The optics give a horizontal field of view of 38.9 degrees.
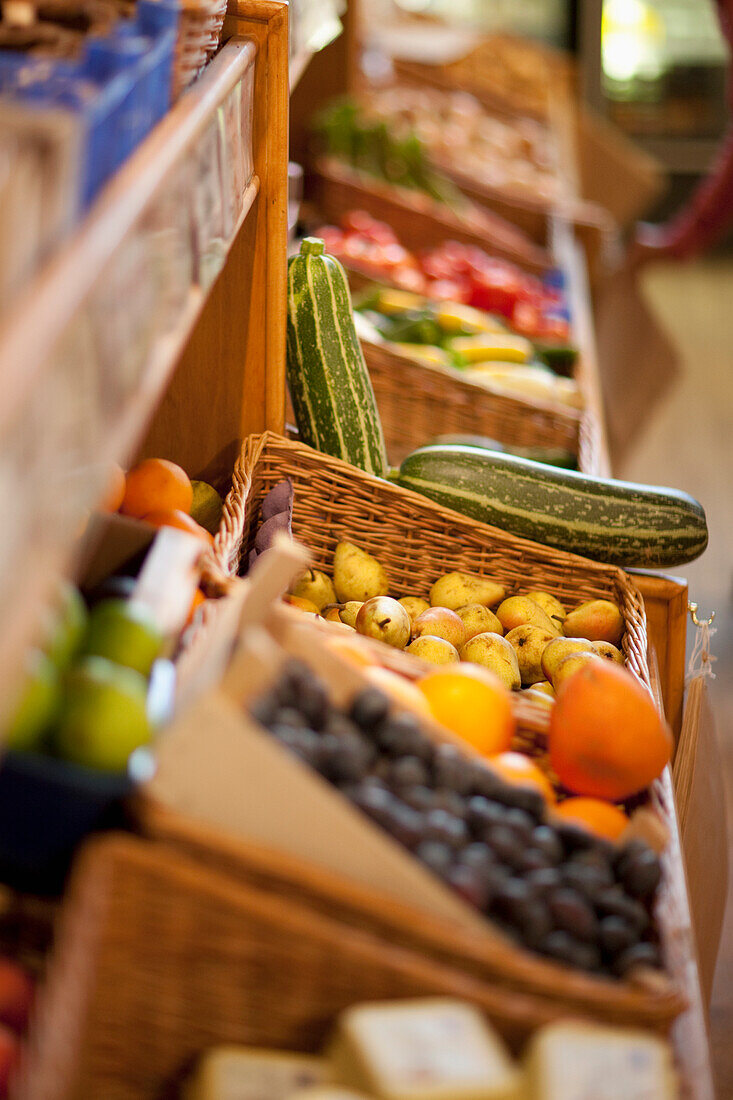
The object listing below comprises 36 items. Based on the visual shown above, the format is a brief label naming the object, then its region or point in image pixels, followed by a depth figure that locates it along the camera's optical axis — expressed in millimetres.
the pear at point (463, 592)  1650
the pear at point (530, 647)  1558
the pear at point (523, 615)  1604
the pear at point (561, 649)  1493
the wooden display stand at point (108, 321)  599
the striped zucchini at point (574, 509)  1780
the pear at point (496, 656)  1489
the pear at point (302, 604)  1593
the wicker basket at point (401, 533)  1674
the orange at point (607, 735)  1103
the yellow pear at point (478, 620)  1592
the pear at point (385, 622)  1515
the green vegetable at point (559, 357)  2873
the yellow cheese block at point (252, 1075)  809
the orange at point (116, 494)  1320
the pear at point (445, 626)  1553
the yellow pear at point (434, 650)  1476
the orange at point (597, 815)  1089
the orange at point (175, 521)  1350
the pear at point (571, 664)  1437
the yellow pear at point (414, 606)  1653
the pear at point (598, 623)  1610
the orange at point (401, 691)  1070
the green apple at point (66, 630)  840
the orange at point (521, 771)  1095
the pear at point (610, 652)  1509
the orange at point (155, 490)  1428
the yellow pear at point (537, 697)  1375
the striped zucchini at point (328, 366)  1777
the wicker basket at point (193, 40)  994
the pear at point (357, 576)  1648
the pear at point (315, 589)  1649
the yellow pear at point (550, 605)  1631
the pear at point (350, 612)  1608
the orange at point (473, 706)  1121
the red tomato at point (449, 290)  3152
